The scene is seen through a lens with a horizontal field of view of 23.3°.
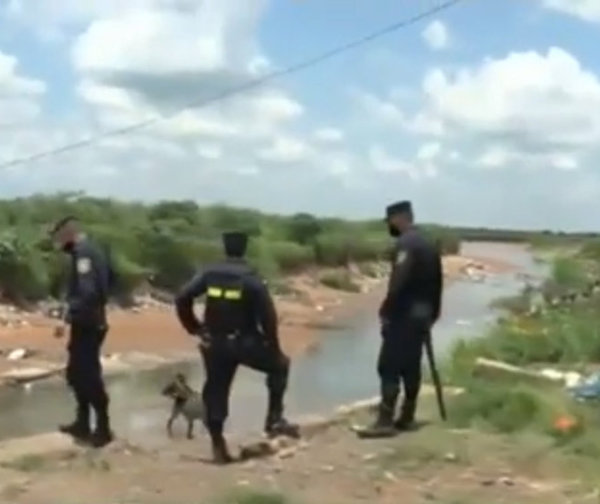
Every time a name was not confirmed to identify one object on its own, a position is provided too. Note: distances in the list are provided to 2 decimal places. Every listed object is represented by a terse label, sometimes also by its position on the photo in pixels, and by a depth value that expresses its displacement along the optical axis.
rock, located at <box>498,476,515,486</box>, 9.02
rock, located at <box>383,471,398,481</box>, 9.36
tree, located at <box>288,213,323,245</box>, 63.56
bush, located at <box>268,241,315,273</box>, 54.66
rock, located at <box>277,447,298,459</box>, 10.48
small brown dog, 14.28
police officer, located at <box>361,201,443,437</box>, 10.71
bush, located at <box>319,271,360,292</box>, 55.78
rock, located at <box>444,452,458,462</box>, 9.74
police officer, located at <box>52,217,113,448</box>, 10.61
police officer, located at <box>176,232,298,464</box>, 10.16
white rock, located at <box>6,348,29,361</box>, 24.80
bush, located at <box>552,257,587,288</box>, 40.84
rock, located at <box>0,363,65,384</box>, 22.34
